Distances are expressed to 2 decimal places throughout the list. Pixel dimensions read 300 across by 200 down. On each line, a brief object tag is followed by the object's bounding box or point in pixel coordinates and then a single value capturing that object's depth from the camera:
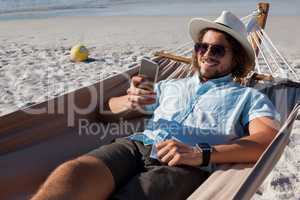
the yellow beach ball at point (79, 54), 5.44
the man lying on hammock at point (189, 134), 1.56
